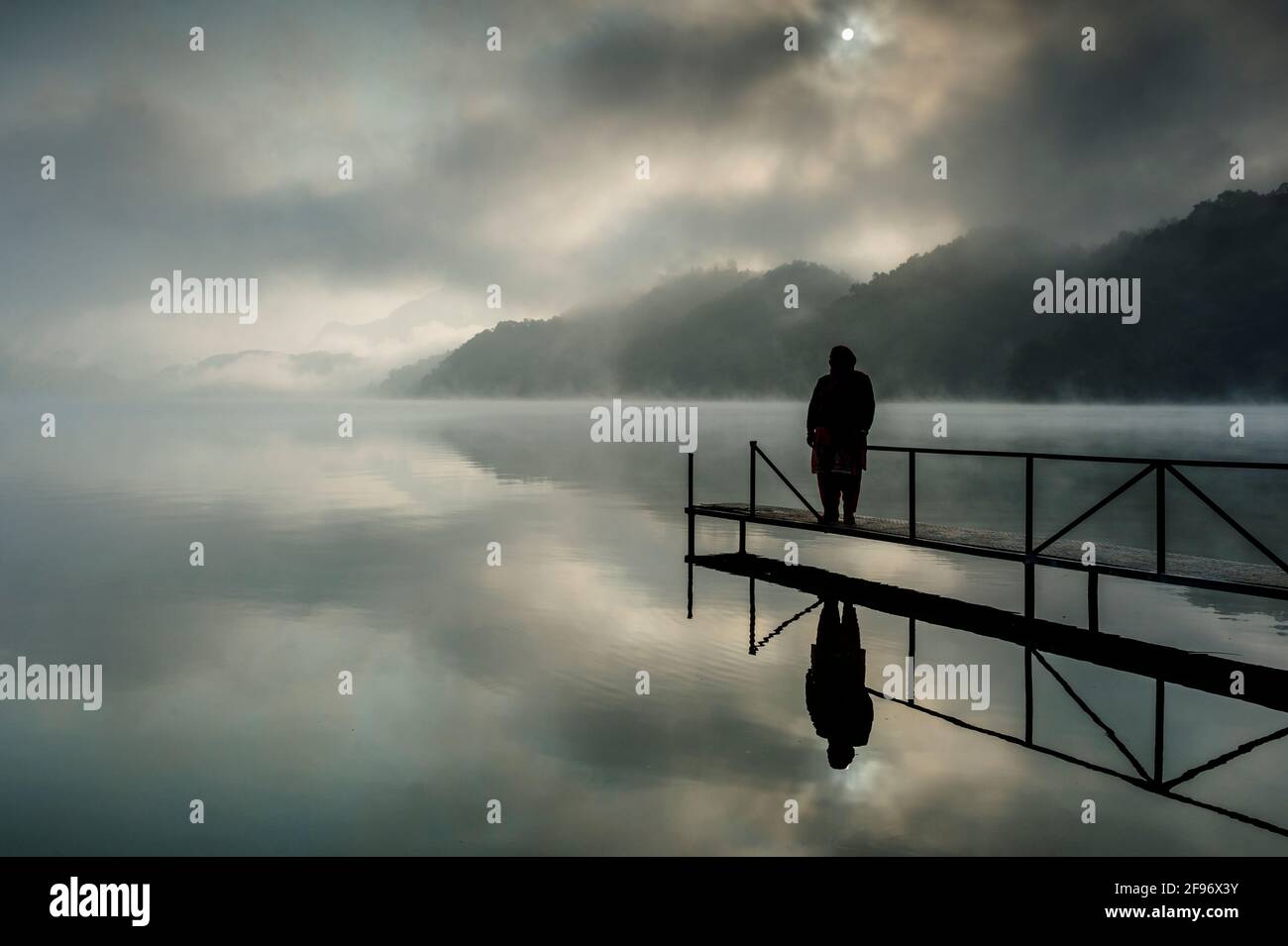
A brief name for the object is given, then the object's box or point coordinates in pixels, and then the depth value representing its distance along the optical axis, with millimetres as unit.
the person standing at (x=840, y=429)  14094
